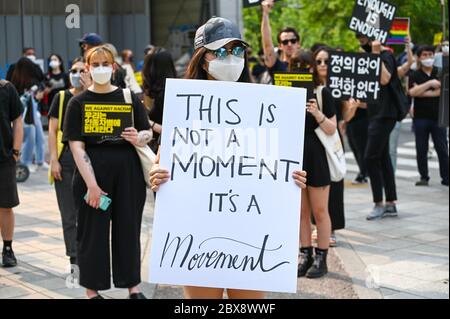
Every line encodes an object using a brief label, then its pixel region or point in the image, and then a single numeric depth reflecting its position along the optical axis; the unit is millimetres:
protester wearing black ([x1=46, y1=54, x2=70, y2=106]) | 7836
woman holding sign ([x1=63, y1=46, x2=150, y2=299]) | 5379
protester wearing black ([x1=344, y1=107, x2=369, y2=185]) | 11180
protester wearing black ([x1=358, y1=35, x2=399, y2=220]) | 8984
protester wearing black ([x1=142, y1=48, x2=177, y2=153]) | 6141
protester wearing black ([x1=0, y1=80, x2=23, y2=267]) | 5547
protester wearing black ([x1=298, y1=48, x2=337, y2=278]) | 6438
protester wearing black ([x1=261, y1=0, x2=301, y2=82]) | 7328
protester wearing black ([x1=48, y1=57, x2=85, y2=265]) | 6211
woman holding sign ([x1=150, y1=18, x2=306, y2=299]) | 3678
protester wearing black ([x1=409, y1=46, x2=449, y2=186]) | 11547
